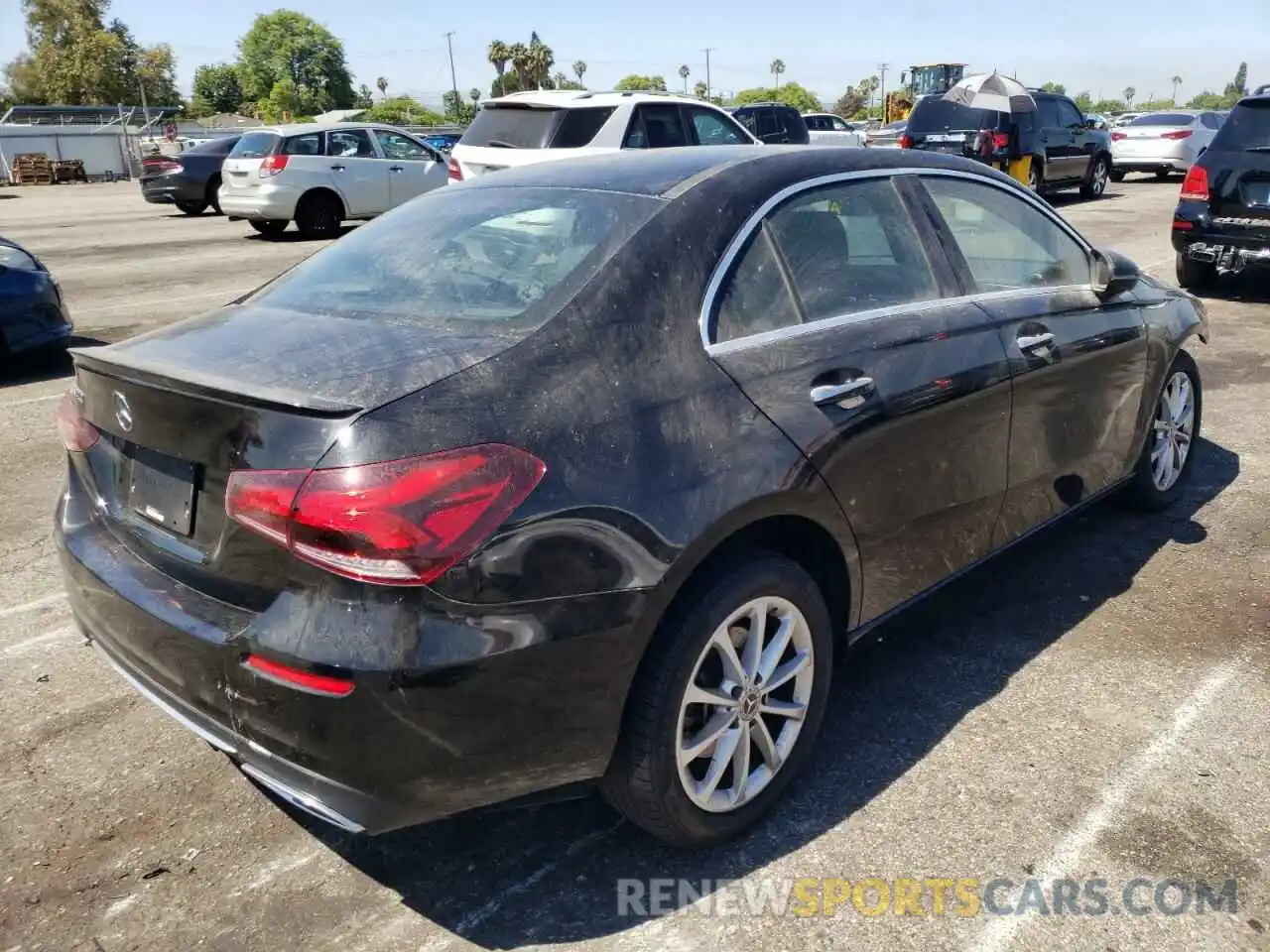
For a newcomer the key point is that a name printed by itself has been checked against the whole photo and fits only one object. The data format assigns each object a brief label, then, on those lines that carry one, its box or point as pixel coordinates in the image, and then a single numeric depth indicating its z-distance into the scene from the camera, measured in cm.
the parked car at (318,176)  1602
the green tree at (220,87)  12306
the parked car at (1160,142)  2548
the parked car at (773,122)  1714
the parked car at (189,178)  2120
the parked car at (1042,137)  1803
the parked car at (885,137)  2338
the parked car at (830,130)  2500
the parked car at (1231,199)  940
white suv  1140
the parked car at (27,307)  746
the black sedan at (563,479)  219
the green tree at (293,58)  11731
